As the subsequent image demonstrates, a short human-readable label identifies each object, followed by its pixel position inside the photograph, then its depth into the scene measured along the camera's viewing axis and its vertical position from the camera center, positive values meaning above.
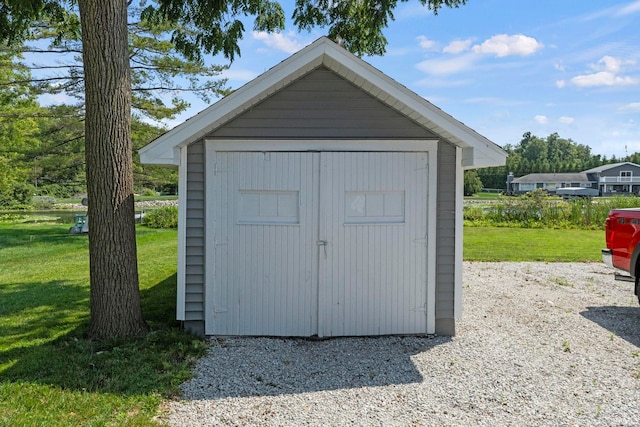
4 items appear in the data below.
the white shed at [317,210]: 5.02 -0.10
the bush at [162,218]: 18.41 -0.79
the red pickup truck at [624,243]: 5.91 -0.54
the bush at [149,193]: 41.56 +0.64
